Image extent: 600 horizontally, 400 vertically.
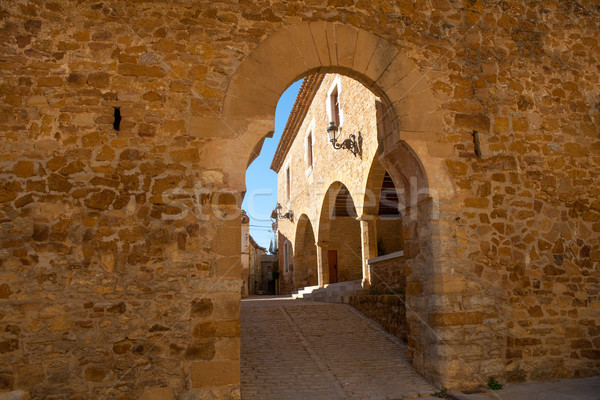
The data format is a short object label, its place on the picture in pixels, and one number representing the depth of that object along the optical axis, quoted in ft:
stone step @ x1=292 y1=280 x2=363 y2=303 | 27.76
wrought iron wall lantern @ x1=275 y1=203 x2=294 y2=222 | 54.44
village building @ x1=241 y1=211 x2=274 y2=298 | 64.08
